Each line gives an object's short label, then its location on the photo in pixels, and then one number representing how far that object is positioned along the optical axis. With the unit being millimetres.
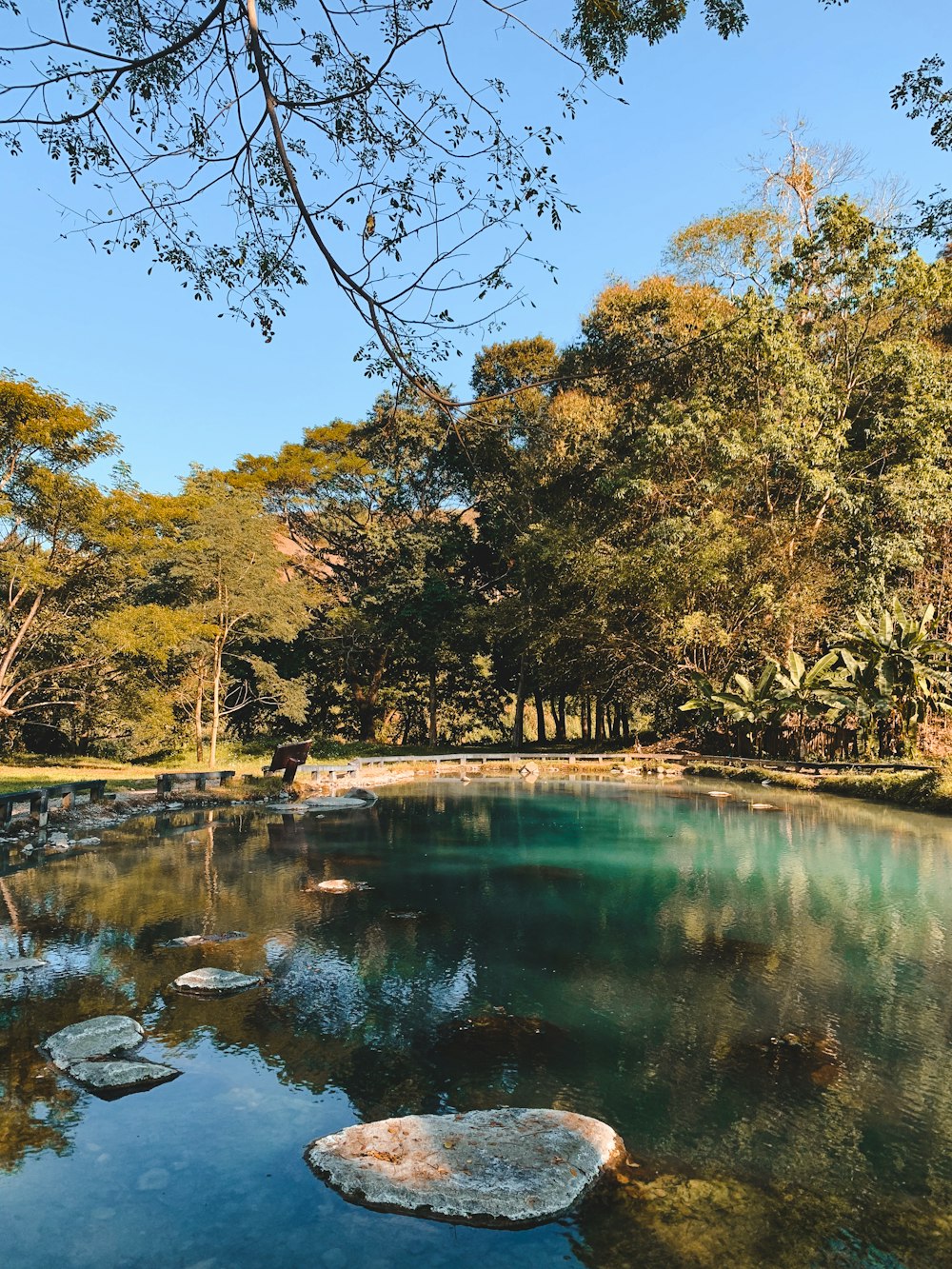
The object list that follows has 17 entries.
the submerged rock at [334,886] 8961
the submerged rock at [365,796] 16844
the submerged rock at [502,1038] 4918
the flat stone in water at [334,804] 15953
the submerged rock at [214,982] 5820
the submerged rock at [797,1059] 4594
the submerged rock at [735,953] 6609
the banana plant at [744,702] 20109
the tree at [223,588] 21656
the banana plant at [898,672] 17031
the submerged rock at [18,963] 6234
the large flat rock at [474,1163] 3291
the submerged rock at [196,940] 6992
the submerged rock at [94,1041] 4730
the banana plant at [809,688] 18688
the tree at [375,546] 28312
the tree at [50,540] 16203
